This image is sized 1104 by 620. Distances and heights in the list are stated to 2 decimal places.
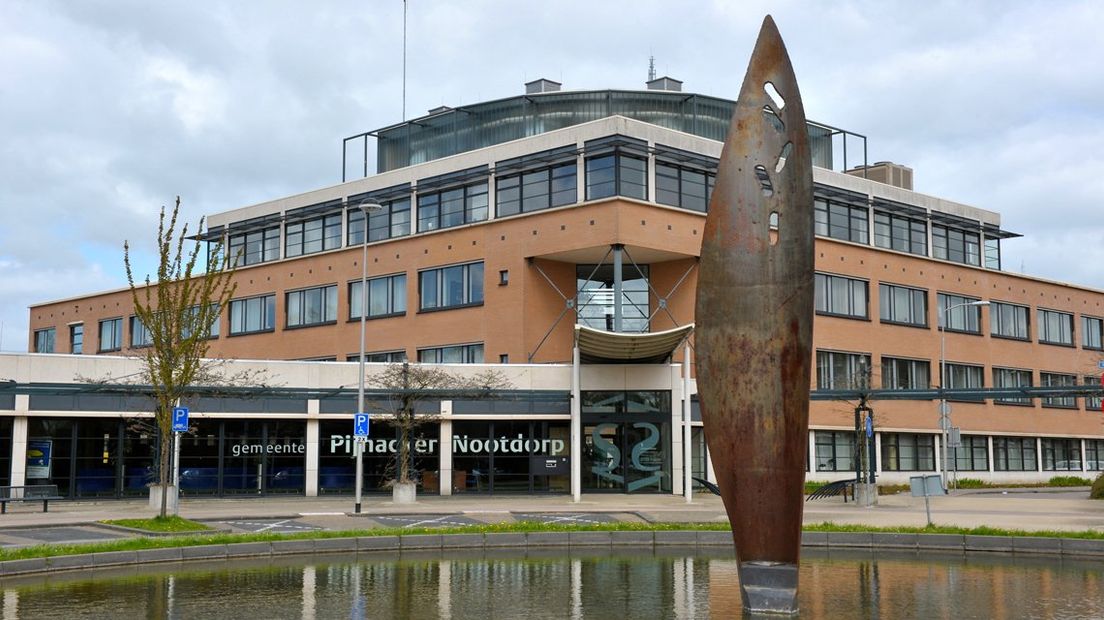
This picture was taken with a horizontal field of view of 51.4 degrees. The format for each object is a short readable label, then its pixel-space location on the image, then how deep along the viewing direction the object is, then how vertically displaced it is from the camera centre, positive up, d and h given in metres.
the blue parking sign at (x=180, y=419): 27.19 +0.04
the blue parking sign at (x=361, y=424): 32.25 -0.07
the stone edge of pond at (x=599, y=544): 20.16 -2.28
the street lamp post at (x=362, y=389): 32.24 +0.96
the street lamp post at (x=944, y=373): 45.30 +2.55
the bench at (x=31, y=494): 32.41 -2.16
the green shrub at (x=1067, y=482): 61.28 -3.04
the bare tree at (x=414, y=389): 37.72 +1.14
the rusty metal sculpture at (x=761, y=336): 12.77 +0.98
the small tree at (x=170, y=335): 26.36 +1.99
